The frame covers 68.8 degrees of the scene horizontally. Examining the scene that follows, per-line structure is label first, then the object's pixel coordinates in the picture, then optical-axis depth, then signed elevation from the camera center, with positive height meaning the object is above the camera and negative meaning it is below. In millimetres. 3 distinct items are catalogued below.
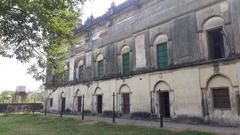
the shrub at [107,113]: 15749 -2361
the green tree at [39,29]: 6256 +2282
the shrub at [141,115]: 13019 -2168
